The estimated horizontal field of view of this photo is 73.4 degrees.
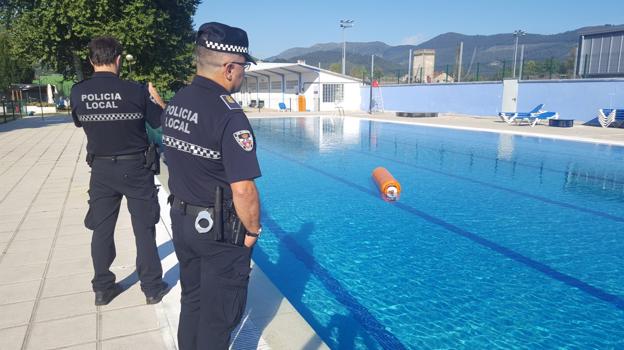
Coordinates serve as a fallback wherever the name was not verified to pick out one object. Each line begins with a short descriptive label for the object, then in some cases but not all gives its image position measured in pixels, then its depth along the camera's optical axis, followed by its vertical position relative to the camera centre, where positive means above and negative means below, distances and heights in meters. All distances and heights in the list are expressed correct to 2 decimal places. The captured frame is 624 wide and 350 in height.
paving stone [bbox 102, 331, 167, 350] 2.77 -1.57
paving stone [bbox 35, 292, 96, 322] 3.17 -1.57
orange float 8.60 -1.65
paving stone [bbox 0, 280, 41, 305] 3.43 -1.57
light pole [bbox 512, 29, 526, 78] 45.44 +8.16
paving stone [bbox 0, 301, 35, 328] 3.07 -1.57
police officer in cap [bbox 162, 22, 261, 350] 1.87 -0.36
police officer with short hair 3.12 -0.40
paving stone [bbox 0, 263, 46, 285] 3.79 -1.55
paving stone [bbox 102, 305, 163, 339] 2.95 -1.57
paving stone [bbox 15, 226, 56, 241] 4.88 -1.52
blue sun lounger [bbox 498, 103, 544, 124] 20.45 -0.33
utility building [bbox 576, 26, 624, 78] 24.32 +3.33
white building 35.31 +1.64
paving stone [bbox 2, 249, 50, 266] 4.15 -1.54
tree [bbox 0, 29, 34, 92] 29.87 +2.84
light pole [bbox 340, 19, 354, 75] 44.59 +8.91
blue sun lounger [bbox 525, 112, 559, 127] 20.02 -0.38
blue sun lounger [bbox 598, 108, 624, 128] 18.72 -0.36
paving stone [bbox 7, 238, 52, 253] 4.49 -1.53
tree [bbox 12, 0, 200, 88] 13.86 +2.48
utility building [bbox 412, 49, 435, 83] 43.81 +4.99
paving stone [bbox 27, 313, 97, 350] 2.81 -1.58
